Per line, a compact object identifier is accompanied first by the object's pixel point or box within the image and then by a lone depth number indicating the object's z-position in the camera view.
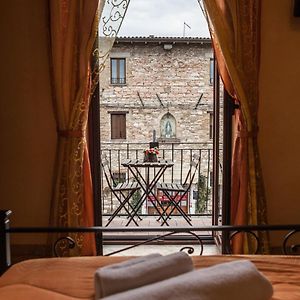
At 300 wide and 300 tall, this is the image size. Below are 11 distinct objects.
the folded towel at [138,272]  0.98
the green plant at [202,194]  5.45
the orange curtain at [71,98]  2.62
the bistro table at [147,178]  4.39
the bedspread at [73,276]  1.12
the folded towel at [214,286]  0.89
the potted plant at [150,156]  4.56
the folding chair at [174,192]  4.19
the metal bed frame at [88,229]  1.49
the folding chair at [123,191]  4.12
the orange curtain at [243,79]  2.64
